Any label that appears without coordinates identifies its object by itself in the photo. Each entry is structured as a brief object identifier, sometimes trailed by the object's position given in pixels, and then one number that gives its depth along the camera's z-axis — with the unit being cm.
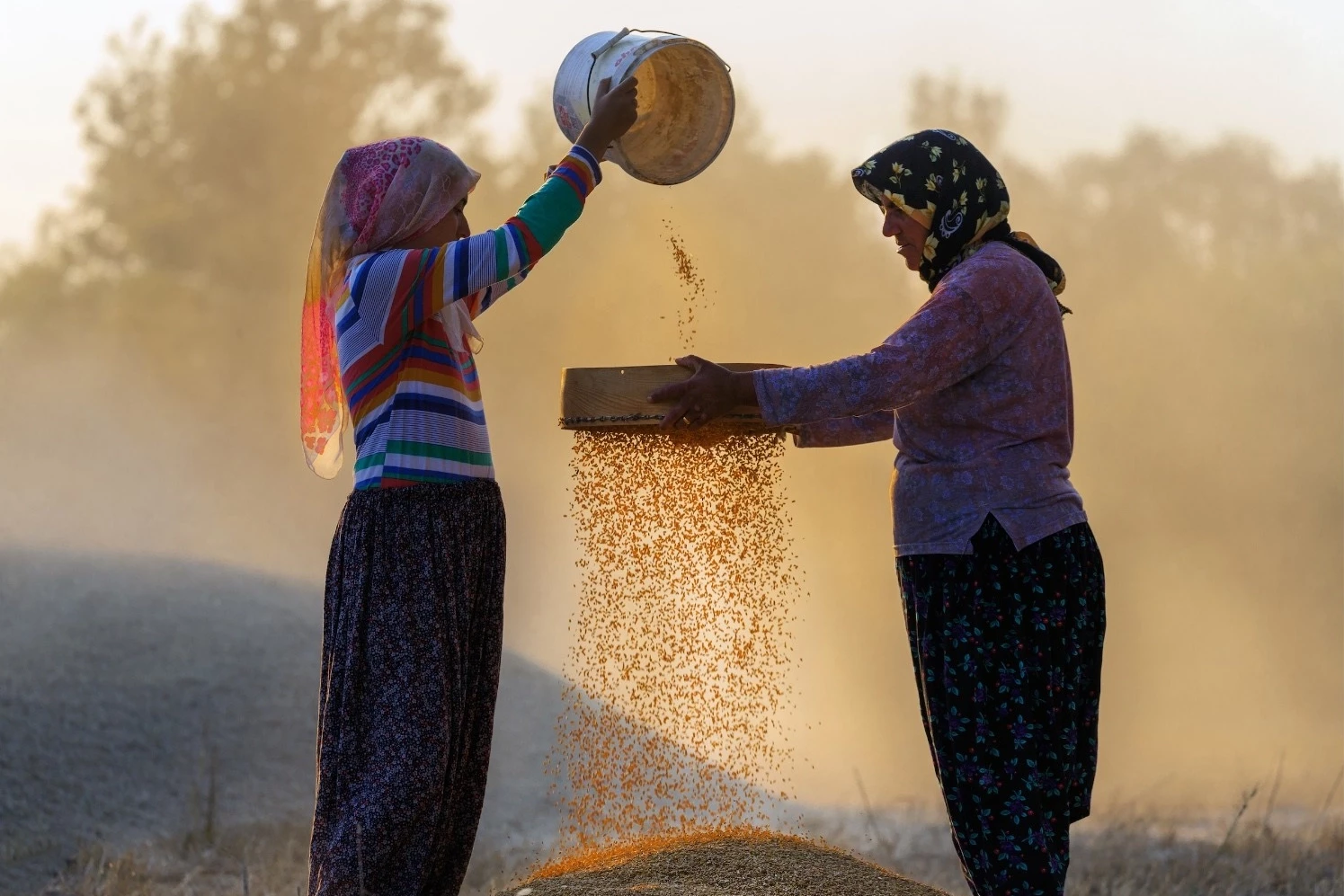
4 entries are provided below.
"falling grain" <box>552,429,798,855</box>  733
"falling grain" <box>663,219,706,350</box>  752
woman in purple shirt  584
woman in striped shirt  581
